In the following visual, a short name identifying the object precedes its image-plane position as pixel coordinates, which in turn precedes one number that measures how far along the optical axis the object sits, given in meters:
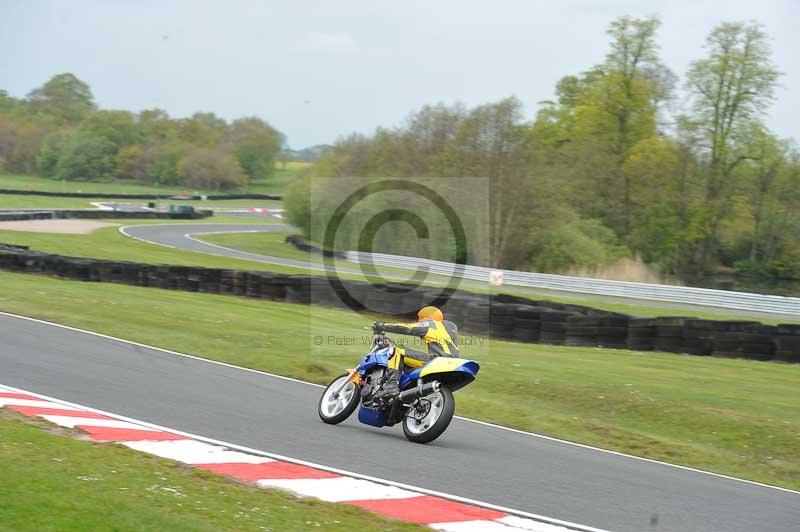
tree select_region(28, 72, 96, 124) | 148.88
